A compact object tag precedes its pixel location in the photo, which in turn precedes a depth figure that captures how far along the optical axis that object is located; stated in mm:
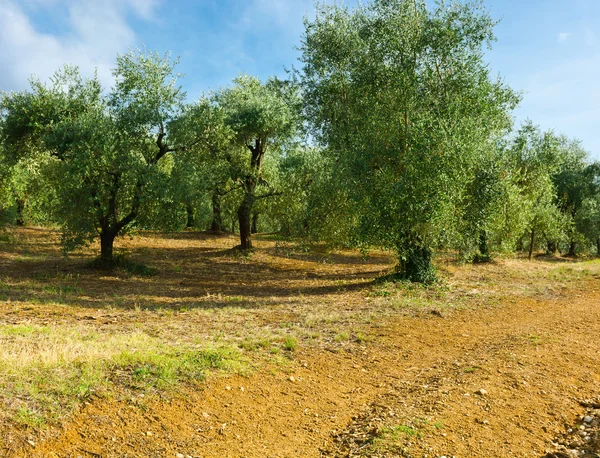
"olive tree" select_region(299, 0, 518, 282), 15828
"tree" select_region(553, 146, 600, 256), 44125
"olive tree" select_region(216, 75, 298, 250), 25797
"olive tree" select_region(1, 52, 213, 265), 19406
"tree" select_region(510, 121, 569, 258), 29734
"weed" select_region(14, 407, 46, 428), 5832
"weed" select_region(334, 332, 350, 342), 10974
